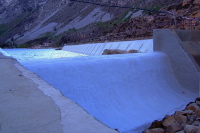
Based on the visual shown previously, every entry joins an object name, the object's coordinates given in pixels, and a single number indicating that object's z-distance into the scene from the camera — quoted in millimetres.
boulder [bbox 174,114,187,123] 5473
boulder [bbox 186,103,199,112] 6374
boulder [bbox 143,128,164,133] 4867
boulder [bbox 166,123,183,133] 4957
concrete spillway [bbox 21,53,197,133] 5477
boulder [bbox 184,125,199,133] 4641
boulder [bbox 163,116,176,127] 5405
